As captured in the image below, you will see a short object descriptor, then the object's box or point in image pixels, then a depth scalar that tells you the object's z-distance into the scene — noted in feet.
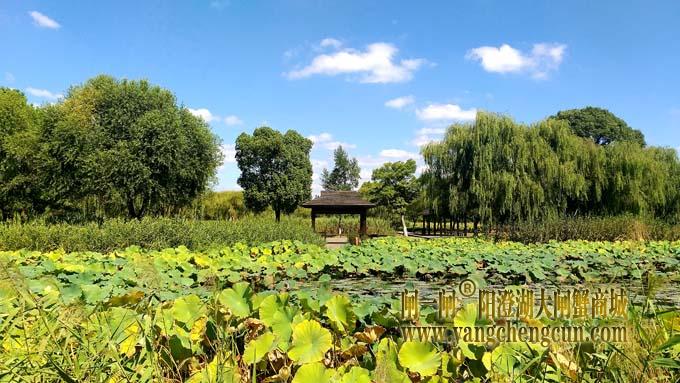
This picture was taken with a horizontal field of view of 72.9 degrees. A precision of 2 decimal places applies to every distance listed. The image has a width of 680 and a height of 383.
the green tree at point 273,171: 127.34
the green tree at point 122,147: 62.85
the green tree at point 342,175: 221.87
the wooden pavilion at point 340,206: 76.13
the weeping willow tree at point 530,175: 66.23
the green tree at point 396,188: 134.00
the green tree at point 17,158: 70.03
